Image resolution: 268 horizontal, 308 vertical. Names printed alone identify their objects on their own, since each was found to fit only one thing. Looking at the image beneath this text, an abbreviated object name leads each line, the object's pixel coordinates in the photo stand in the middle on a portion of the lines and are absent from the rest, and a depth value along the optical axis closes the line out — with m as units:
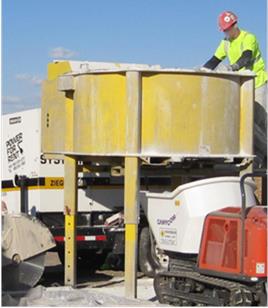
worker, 10.46
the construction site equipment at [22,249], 8.82
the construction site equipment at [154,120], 9.19
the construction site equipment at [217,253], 8.05
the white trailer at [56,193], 11.78
